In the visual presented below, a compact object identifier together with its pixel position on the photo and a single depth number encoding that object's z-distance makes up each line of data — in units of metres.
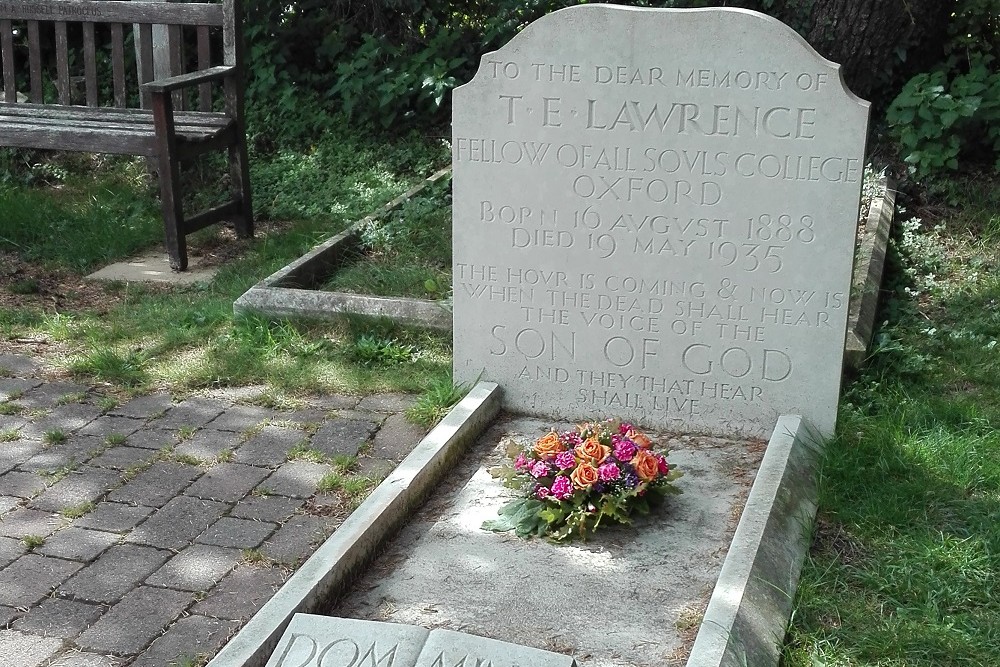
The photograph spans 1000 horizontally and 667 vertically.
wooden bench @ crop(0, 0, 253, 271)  6.20
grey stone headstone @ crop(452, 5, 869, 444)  4.03
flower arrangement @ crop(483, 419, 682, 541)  3.61
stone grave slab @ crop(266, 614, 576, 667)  2.68
